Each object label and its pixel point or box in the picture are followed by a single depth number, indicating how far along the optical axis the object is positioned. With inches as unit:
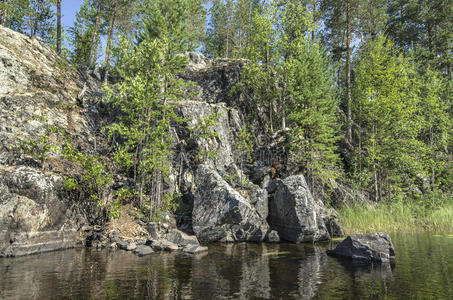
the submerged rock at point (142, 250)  417.7
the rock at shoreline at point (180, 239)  488.1
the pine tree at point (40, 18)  1039.3
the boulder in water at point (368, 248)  366.0
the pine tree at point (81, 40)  1238.3
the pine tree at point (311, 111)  830.5
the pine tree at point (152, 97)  614.2
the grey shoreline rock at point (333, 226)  611.4
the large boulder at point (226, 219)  566.6
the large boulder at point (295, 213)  558.3
